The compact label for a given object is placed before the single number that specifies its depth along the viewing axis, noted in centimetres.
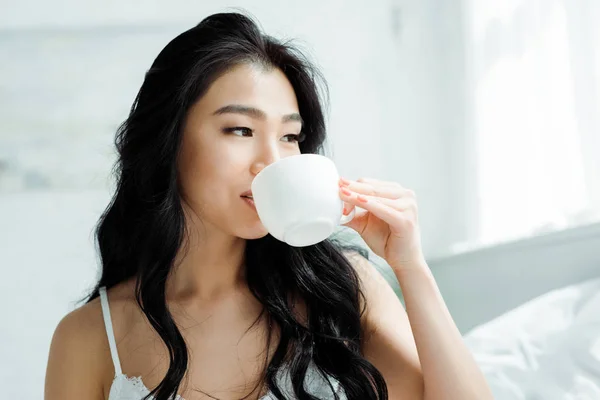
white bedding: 145
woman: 134
